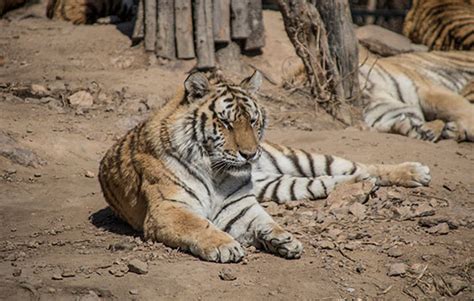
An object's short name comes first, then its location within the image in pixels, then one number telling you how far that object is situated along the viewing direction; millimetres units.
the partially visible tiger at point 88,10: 19594
